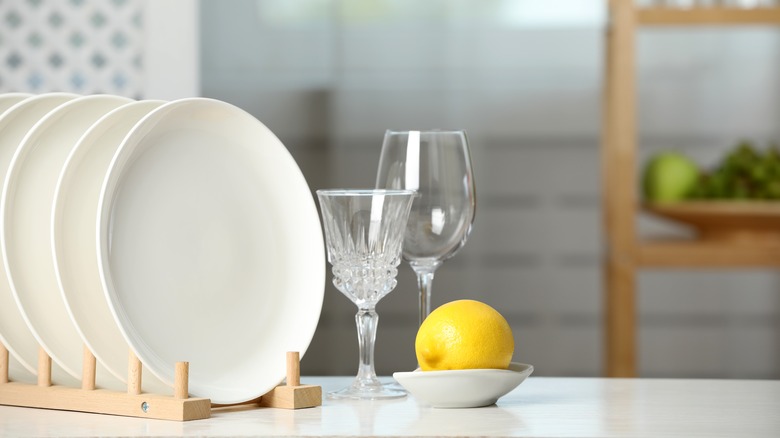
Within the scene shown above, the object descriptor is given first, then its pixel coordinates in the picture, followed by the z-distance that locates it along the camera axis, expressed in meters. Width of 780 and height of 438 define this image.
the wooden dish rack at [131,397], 1.46
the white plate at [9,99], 1.65
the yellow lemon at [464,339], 1.51
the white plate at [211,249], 1.51
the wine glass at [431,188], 1.64
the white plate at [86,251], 1.51
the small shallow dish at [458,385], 1.50
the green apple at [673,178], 3.38
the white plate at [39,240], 1.55
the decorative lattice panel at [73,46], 3.73
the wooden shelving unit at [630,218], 3.24
